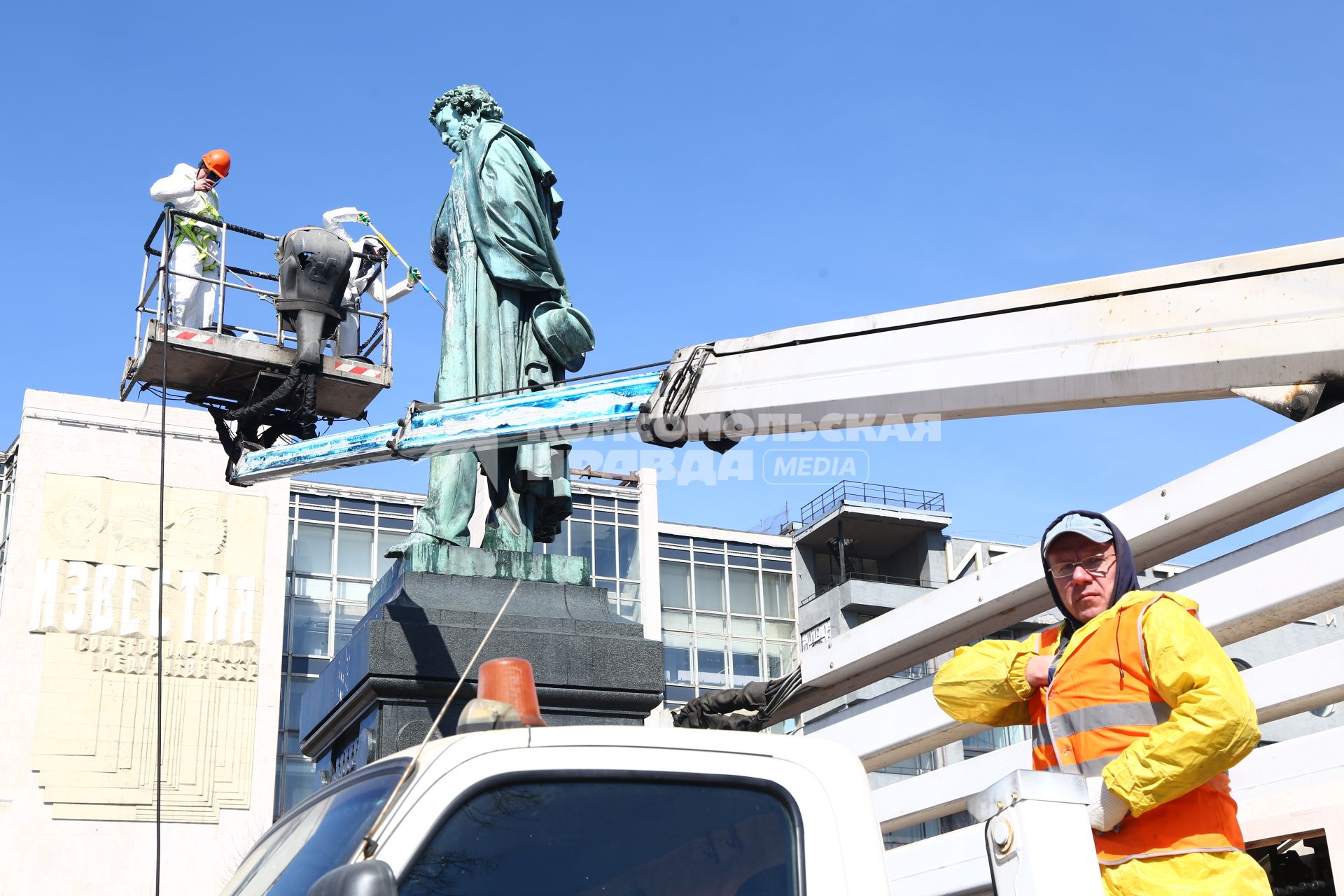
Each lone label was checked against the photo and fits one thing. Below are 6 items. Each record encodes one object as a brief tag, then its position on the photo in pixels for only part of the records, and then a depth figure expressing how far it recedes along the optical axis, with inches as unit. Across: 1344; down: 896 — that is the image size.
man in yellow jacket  109.3
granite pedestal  254.7
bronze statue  301.6
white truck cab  90.9
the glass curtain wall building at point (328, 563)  1476.4
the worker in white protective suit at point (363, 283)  313.6
